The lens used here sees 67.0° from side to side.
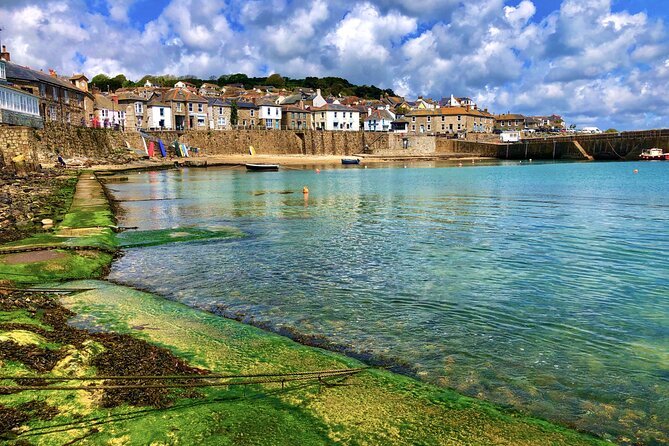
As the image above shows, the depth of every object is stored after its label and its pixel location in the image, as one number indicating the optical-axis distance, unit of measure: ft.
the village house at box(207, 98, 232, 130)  368.68
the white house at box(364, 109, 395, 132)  464.24
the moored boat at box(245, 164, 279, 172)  247.50
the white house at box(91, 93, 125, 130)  319.27
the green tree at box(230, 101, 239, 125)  390.62
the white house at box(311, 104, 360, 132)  429.79
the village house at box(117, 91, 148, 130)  344.90
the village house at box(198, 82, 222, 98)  492.13
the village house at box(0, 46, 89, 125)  213.25
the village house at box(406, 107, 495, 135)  504.43
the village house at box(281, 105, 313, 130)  411.95
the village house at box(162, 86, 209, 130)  354.13
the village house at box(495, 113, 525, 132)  609.83
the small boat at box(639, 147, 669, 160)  327.22
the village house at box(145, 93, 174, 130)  346.29
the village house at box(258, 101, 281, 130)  398.62
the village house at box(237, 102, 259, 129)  393.70
